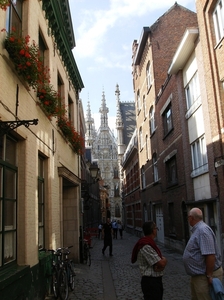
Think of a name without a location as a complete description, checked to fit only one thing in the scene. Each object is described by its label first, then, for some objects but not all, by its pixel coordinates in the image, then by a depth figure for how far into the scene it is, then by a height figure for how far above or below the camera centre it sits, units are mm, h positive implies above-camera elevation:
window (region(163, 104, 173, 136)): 17719 +4927
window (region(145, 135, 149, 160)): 25484 +5016
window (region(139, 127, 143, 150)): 28855 +6393
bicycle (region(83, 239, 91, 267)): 12984 -1418
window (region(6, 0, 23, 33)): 6387 +4050
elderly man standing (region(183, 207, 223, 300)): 4215 -637
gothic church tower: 91025 +17556
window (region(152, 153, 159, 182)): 22656 +2955
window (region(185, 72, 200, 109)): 13516 +4916
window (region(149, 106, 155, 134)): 22658 +6271
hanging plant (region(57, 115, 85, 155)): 10573 +2816
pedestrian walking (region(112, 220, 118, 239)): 31477 -1305
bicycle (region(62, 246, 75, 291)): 8055 -1291
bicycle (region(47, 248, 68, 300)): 7105 -1334
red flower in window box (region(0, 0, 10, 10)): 4345 +2777
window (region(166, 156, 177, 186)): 17472 +2156
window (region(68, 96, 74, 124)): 13659 +4397
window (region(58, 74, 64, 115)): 11727 +4479
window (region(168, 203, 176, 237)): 17944 -453
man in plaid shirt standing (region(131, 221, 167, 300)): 4508 -735
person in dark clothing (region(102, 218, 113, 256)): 15609 -937
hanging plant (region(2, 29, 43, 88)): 5766 +2844
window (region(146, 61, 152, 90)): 23669 +9671
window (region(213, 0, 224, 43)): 11001 +6248
